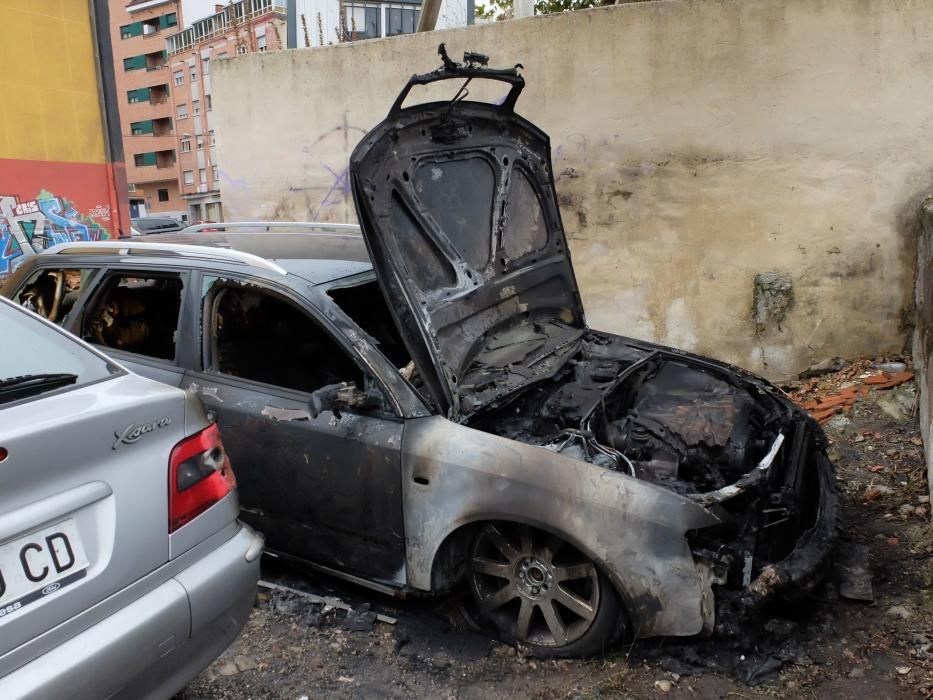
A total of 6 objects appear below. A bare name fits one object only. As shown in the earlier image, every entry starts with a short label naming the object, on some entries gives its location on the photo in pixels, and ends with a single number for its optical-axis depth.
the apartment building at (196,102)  46.44
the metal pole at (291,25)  13.35
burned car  2.60
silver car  1.63
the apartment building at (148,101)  54.06
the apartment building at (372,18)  20.73
